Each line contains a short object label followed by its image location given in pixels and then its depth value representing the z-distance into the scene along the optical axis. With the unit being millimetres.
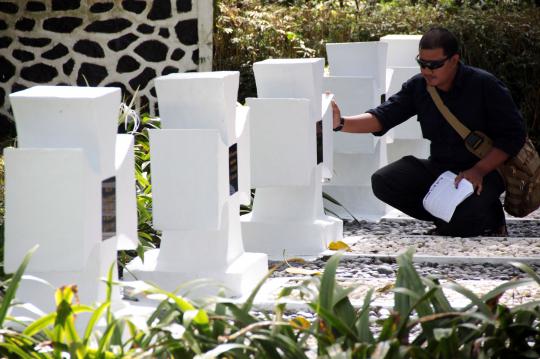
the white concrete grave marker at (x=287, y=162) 10727
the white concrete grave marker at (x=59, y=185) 7005
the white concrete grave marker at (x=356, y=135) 12968
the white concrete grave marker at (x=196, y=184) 8686
